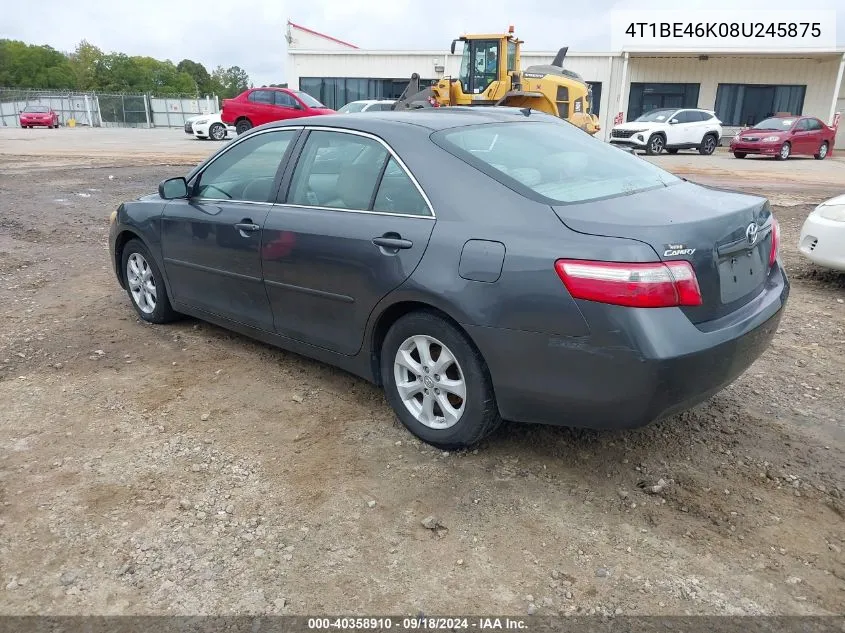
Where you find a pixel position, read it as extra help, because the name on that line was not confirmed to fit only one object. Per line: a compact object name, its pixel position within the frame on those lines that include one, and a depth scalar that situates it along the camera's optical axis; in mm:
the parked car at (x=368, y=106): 21266
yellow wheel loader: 18047
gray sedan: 2609
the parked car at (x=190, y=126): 26444
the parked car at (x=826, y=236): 5480
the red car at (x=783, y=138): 21891
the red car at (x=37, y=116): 36062
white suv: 22359
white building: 31938
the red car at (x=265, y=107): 21125
